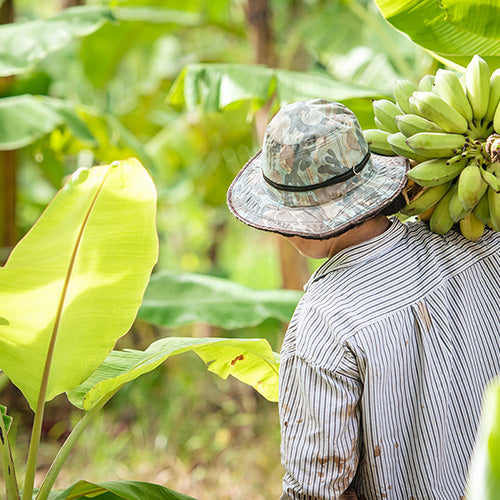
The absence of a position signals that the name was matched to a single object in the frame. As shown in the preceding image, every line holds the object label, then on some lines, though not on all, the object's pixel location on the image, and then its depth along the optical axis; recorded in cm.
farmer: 338
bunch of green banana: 344
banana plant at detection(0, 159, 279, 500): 356
